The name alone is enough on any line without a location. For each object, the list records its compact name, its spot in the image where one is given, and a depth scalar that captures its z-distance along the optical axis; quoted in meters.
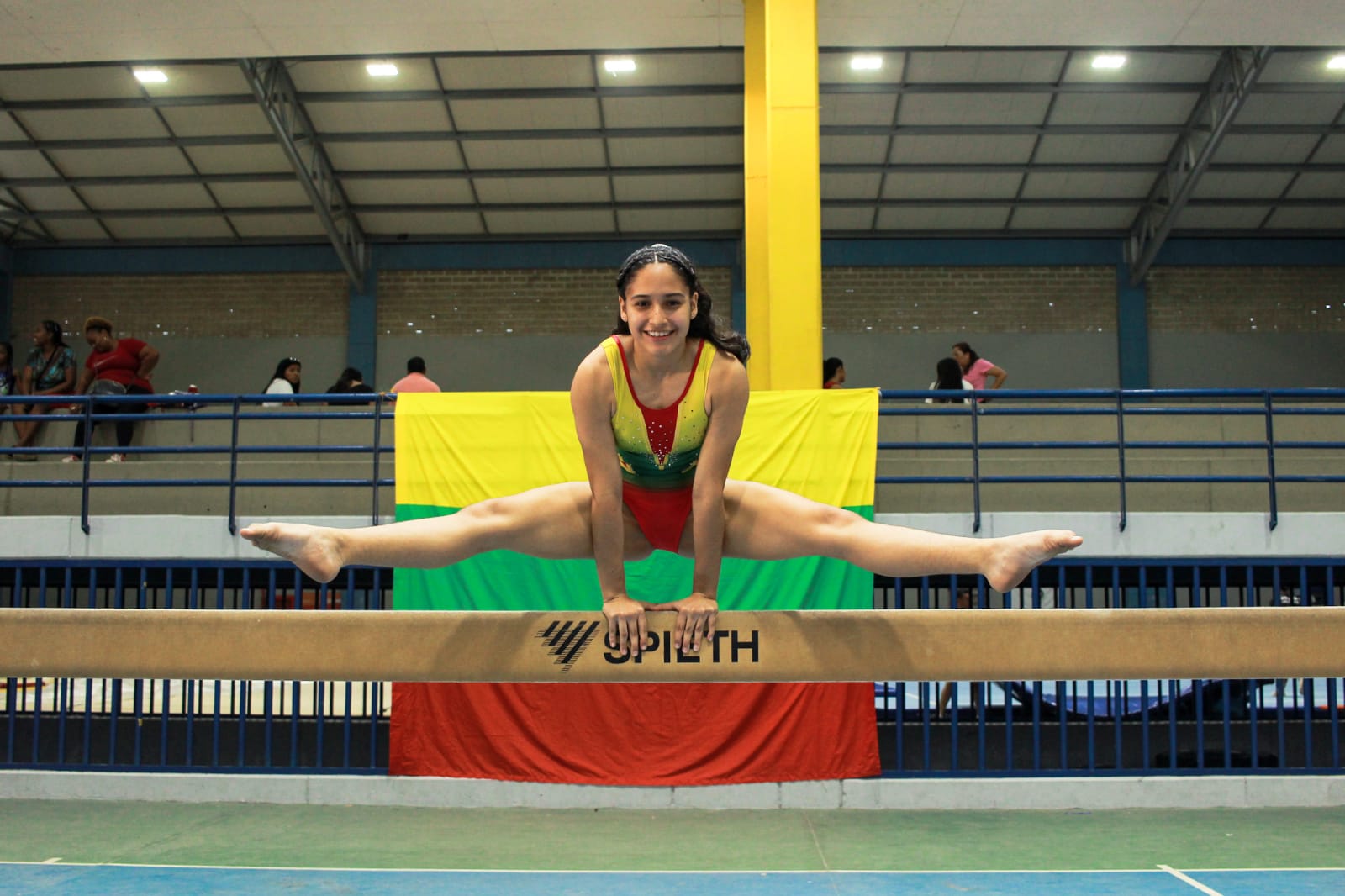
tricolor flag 7.05
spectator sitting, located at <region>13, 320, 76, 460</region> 9.86
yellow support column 8.02
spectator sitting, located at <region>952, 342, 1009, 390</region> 9.93
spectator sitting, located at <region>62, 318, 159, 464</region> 9.14
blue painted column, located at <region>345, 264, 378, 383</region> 16.58
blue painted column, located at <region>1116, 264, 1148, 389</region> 16.12
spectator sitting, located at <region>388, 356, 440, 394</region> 9.40
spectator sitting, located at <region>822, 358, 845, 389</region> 10.27
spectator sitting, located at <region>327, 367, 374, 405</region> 10.59
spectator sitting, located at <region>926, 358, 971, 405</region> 9.69
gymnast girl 2.84
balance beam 2.87
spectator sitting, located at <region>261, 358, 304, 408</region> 10.34
